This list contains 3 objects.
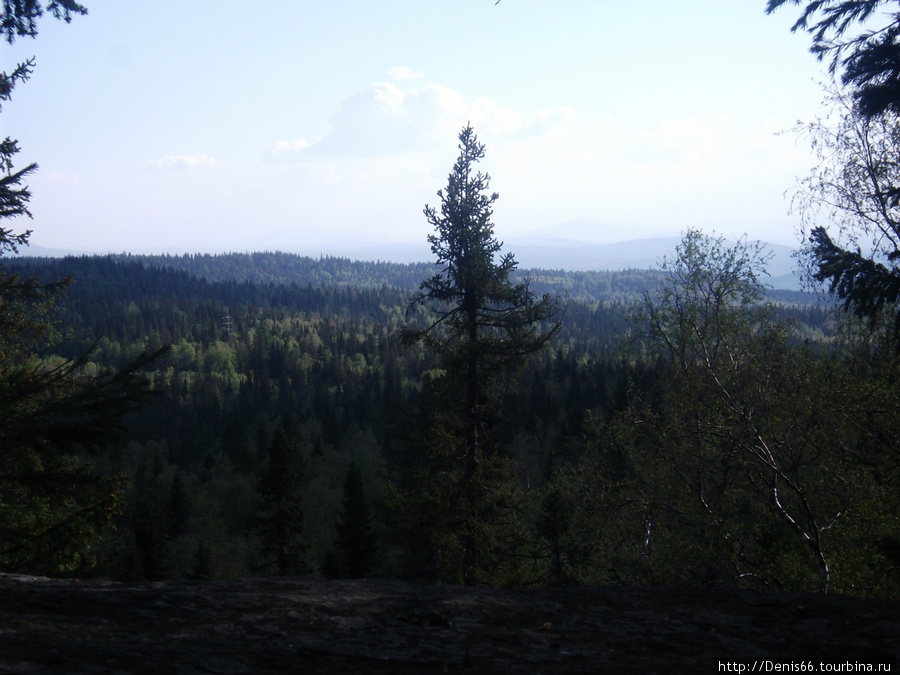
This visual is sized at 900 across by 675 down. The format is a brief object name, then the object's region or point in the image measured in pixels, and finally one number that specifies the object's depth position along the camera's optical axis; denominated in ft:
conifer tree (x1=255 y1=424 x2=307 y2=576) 78.59
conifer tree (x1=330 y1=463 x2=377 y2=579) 97.35
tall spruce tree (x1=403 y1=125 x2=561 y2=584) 46.85
